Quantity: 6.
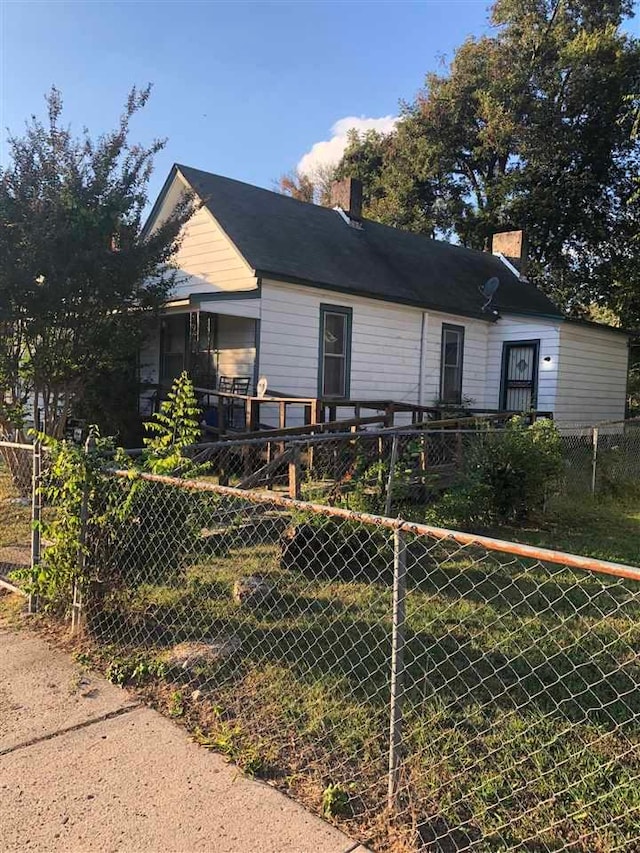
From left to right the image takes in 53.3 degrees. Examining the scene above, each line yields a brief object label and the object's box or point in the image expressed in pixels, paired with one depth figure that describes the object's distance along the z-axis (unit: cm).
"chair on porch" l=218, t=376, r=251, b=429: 1173
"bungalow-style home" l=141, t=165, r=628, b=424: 1216
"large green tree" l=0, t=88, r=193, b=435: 783
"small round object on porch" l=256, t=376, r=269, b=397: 1098
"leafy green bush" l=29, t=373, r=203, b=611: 418
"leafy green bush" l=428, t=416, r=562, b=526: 738
